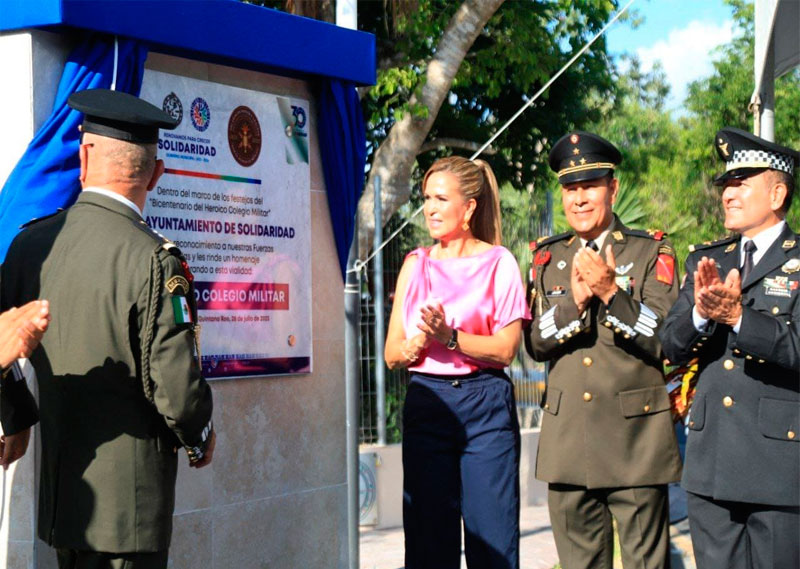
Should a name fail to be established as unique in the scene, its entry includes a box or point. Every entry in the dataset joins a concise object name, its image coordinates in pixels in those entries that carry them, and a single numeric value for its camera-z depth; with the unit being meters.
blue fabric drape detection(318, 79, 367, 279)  6.18
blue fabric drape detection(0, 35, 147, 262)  4.55
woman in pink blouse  4.71
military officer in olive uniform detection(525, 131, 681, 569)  4.63
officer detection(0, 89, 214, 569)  3.47
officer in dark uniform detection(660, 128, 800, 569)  4.17
